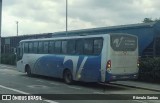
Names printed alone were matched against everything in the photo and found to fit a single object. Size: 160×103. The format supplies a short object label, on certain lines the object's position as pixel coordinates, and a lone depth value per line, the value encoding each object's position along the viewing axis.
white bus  20.36
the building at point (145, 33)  24.70
